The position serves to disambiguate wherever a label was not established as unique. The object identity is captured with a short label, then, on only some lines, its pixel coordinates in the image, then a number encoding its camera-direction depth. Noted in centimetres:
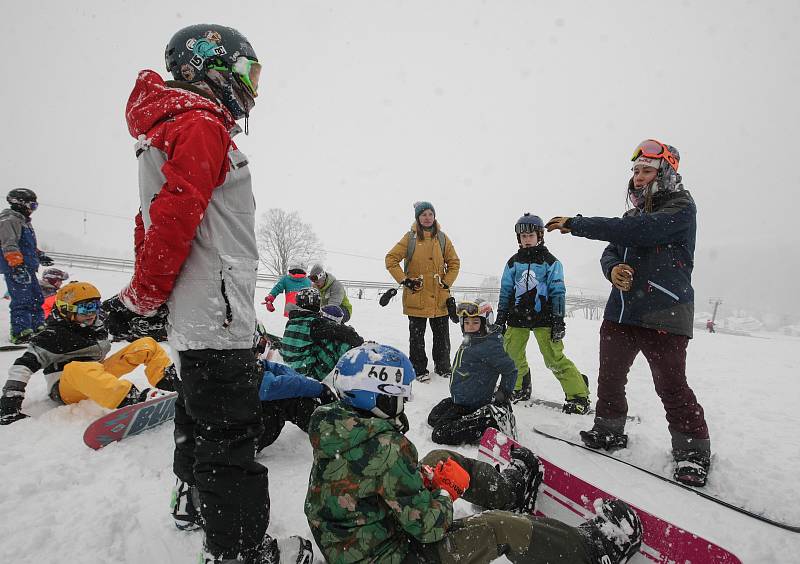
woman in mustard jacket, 529
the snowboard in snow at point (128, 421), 291
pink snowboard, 166
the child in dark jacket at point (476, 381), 325
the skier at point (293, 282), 620
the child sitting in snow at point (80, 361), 341
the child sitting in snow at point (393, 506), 160
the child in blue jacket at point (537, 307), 411
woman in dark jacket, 261
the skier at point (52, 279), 684
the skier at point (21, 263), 570
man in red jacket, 149
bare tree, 3988
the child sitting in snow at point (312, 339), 391
